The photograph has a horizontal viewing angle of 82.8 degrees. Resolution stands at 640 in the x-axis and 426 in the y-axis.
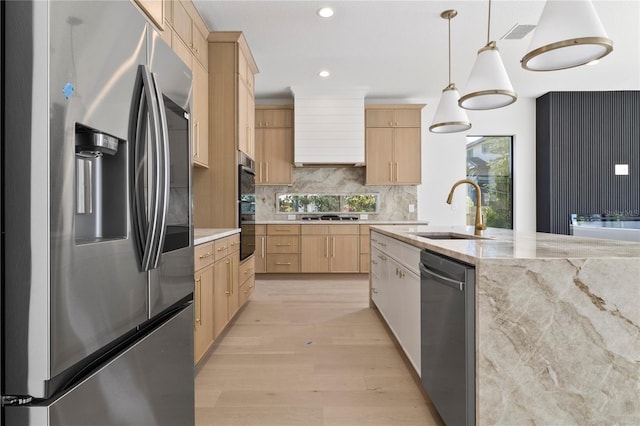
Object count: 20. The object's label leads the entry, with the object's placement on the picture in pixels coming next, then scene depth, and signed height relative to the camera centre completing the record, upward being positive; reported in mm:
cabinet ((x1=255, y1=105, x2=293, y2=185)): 5574 +1078
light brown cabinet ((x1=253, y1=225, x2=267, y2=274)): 5332 -472
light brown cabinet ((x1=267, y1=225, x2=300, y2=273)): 5336 -517
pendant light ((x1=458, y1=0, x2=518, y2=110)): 2346 +893
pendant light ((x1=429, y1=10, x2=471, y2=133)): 3029 +862
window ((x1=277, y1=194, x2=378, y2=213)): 5934 +192
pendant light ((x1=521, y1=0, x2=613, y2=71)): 1610 +832
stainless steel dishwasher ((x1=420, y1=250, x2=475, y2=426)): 1321 -505
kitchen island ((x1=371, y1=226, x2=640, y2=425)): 1235 -433
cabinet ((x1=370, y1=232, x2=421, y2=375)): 2051 -523
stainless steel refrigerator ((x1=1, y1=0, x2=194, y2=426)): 742 -4
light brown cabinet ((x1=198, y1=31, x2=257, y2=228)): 3365 +695
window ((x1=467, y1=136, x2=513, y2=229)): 6039 +666
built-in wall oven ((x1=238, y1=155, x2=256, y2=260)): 3457 +100
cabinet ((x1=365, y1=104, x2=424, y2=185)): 5566 +1098
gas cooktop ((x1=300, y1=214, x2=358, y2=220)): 5840 -38
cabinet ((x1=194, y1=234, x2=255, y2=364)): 2211 -537
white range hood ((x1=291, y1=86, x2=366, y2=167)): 5430 +1312
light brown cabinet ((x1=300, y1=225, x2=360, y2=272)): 5332 -491
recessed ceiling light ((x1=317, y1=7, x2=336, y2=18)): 3133 +1778
